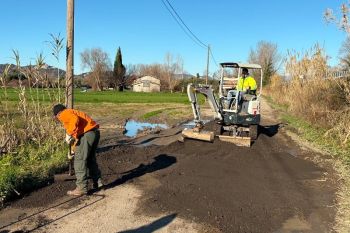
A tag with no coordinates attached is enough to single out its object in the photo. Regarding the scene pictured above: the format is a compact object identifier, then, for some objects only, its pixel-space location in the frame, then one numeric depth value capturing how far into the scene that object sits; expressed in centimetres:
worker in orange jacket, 738
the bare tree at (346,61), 1749
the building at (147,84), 10150
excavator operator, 1431
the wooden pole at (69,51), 1072
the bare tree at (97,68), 9631
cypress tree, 9450
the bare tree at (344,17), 1244
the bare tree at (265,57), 6766
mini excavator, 1368
